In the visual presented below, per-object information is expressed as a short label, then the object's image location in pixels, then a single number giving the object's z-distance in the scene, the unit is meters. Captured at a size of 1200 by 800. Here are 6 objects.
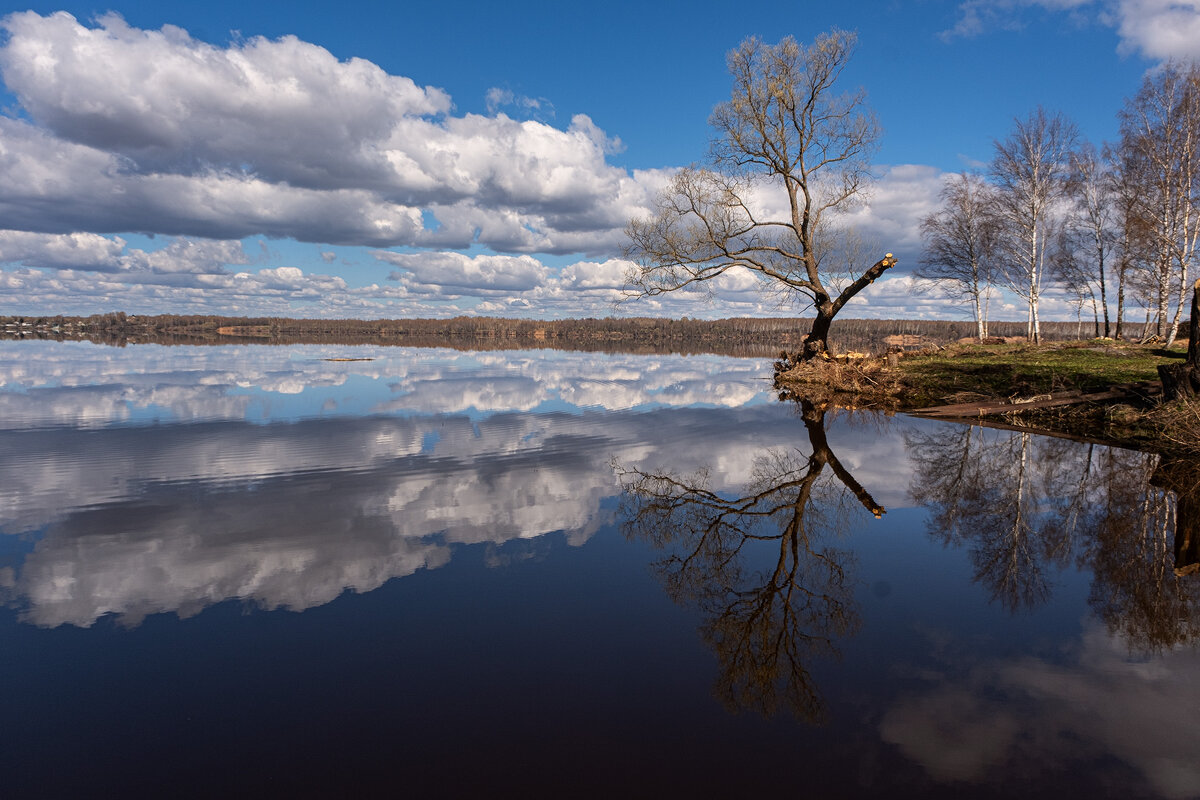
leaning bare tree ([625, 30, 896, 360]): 24.53
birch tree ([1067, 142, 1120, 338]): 34.39
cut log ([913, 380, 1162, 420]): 15.02
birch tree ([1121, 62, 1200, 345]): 27.38
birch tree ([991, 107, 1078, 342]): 34.47
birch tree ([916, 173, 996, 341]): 40.09
